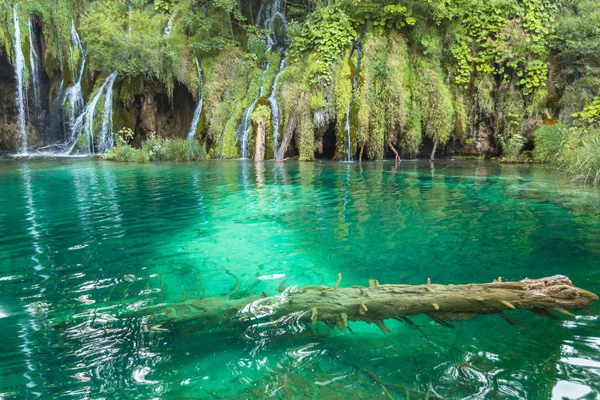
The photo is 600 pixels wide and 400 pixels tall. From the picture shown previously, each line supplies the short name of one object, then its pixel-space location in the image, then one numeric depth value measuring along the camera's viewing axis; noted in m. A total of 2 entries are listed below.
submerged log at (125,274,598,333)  2.18
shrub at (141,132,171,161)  15.02
